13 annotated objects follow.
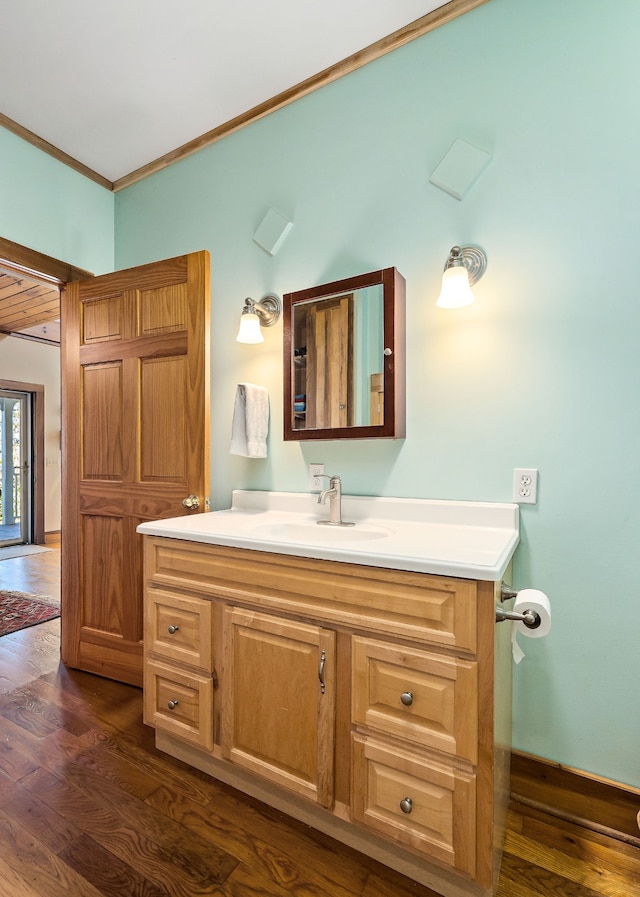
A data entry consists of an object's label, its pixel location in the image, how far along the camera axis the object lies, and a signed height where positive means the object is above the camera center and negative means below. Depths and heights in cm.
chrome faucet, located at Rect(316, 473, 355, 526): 168 -24
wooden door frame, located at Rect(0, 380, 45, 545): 538 -31
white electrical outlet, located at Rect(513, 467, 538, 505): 146 -16
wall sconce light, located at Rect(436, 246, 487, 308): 148 +52
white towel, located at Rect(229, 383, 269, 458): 190 +6
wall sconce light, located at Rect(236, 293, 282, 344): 191 +53
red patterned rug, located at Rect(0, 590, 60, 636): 283 -121
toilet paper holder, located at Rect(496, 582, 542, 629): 105 -43
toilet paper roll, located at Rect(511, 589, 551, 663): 105 -40
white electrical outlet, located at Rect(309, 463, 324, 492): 186 -17
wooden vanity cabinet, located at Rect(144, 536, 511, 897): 102 -71
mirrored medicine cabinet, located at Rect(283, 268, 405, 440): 163 +31
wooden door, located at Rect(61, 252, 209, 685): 193 +2
